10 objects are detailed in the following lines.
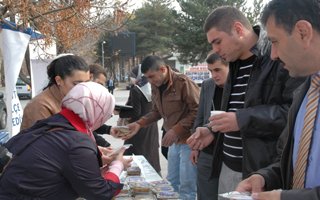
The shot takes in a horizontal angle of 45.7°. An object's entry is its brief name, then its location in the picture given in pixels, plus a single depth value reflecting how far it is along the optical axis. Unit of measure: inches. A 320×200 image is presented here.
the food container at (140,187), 95.8
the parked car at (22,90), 875.4
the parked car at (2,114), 332.6
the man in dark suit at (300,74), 46.2
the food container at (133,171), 115.8
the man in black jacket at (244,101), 77.1
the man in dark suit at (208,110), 115.0
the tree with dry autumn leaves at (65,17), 154.4
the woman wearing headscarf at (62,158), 64.9
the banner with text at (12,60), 144.4
